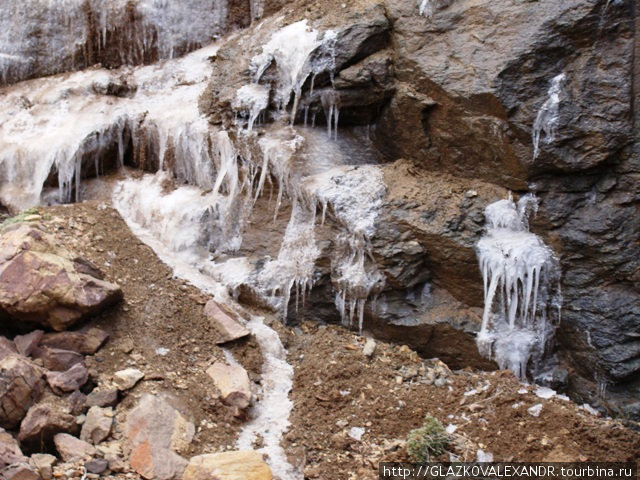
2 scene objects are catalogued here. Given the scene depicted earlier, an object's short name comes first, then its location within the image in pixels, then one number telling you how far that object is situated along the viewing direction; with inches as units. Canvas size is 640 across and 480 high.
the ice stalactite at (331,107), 280.2
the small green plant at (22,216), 243.9
